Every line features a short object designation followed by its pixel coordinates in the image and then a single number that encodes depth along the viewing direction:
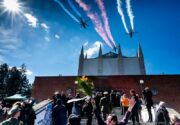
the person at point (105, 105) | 6.06
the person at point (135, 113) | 5.49
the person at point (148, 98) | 6.39
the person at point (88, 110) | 5.14
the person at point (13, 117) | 2.30
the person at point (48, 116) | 5.24
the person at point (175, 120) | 2.21
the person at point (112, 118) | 2.01
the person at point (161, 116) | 3.60
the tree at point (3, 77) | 31.94
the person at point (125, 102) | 6.95
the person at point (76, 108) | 5.80
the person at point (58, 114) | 4.18
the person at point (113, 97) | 8.87
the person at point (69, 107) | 6.19
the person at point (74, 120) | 1.85
